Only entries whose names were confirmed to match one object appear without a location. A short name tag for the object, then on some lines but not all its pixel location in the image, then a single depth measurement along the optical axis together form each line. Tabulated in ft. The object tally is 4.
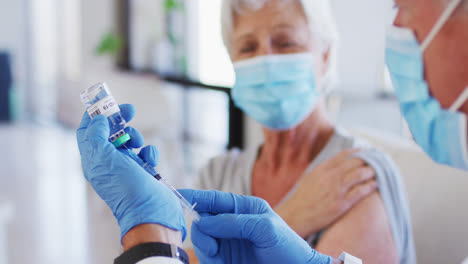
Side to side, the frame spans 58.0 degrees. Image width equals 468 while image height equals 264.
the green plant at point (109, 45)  17.21
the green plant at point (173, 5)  14.11
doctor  1.81
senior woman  3.07
